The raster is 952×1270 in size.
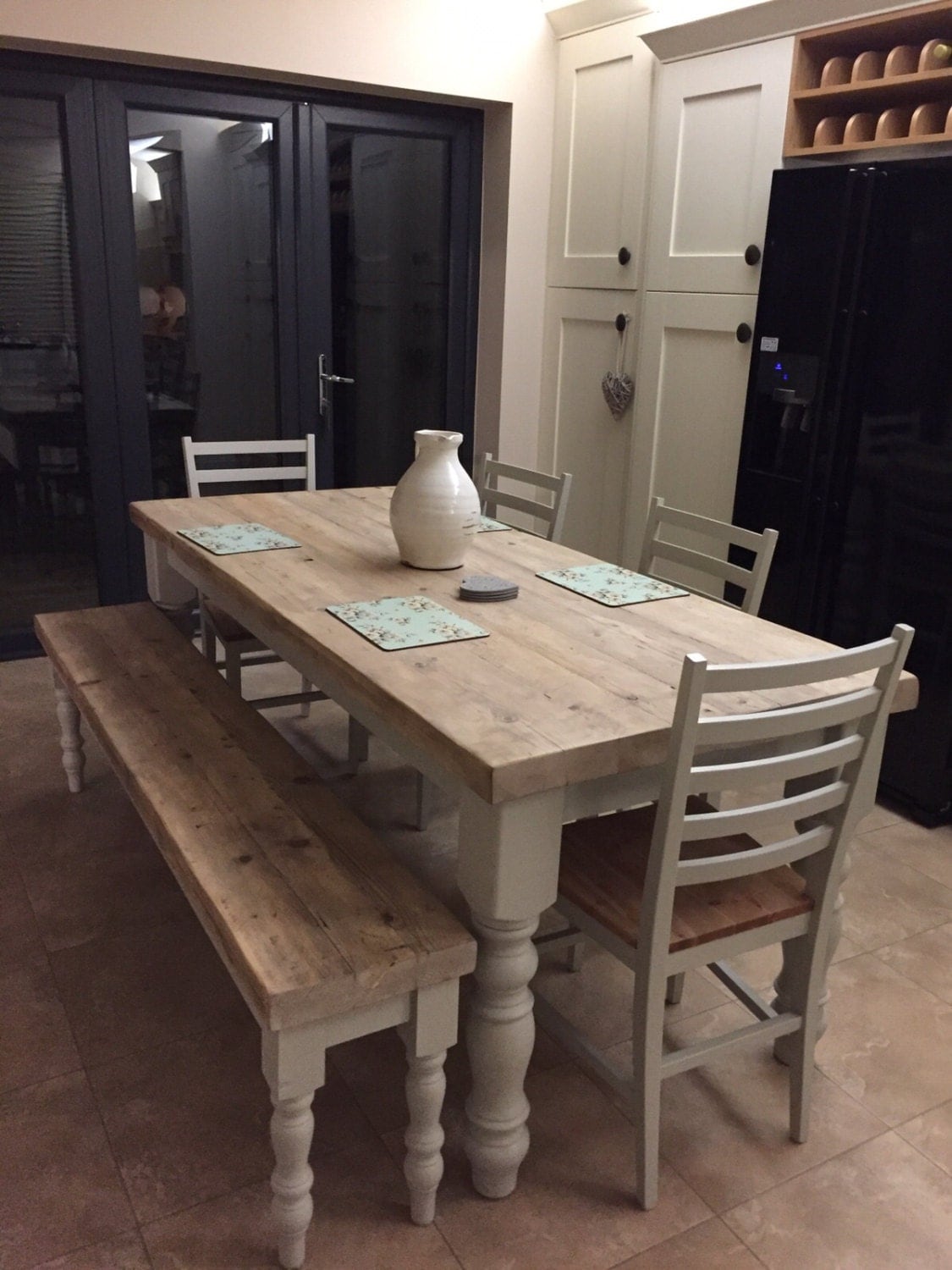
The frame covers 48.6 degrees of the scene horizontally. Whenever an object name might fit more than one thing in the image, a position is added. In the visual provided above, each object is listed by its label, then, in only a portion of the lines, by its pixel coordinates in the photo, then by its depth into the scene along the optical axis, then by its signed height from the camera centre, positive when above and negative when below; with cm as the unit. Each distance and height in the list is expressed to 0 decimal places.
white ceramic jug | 217 -41
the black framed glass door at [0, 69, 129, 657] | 348 -30
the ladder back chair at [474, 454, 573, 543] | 293 -55
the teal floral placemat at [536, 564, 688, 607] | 218 -58
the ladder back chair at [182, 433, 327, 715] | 287 -88
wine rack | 272 +57
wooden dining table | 147 -58
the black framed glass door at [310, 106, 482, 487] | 401 +6
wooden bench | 140 -86
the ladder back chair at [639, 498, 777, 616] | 229 -55
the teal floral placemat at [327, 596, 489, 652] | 184 -57
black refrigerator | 269 -29
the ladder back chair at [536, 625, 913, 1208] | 144 -87
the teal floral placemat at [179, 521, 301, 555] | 242 -56
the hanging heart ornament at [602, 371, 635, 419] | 387 -32
